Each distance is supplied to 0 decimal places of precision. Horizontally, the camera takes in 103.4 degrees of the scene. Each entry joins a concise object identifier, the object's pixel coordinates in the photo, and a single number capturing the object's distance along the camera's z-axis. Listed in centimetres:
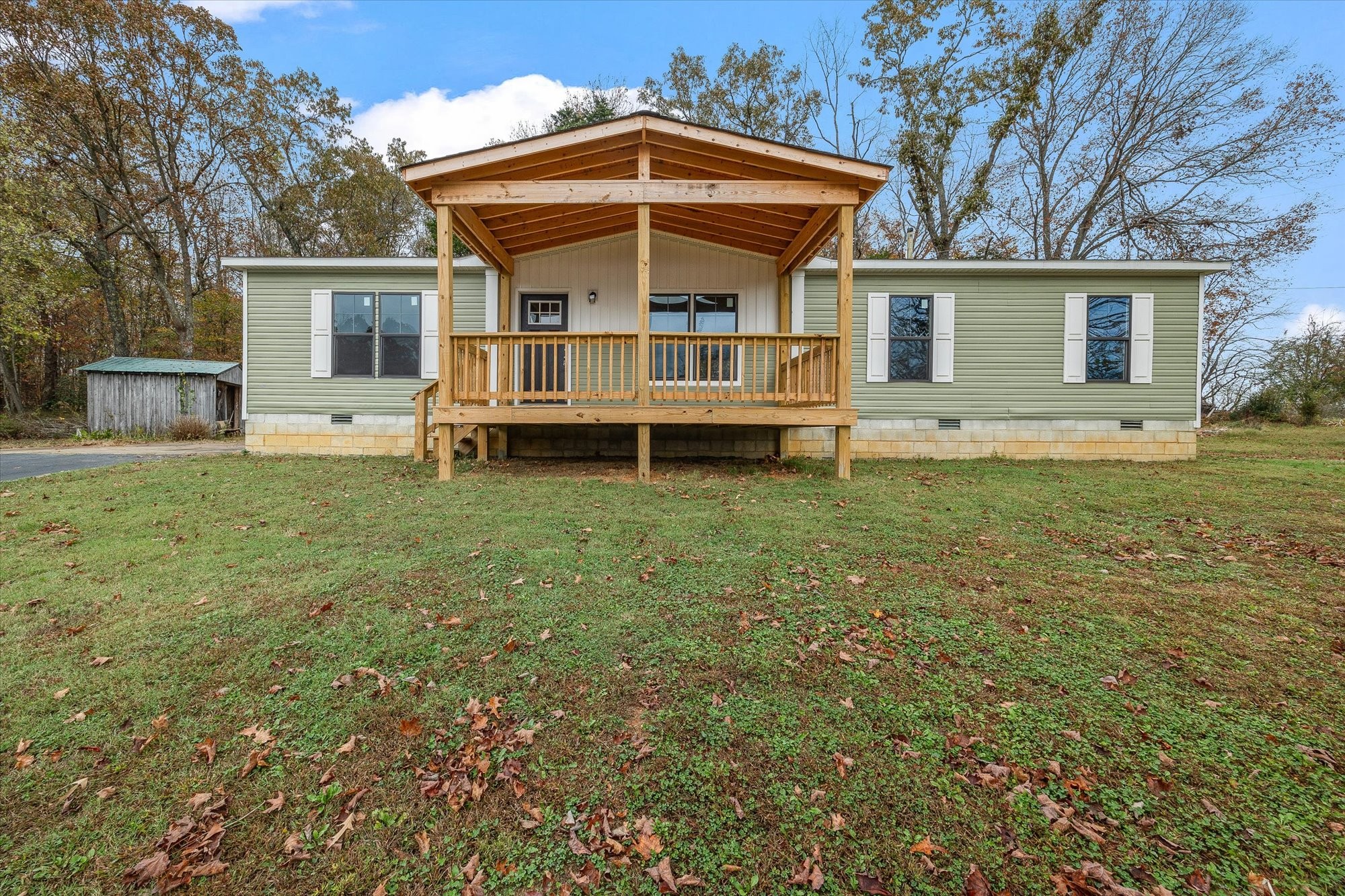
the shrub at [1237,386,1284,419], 1630
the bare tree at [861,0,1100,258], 1573
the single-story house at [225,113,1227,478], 905
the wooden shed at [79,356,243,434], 1452
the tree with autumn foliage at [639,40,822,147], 1908
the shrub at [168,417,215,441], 1423
